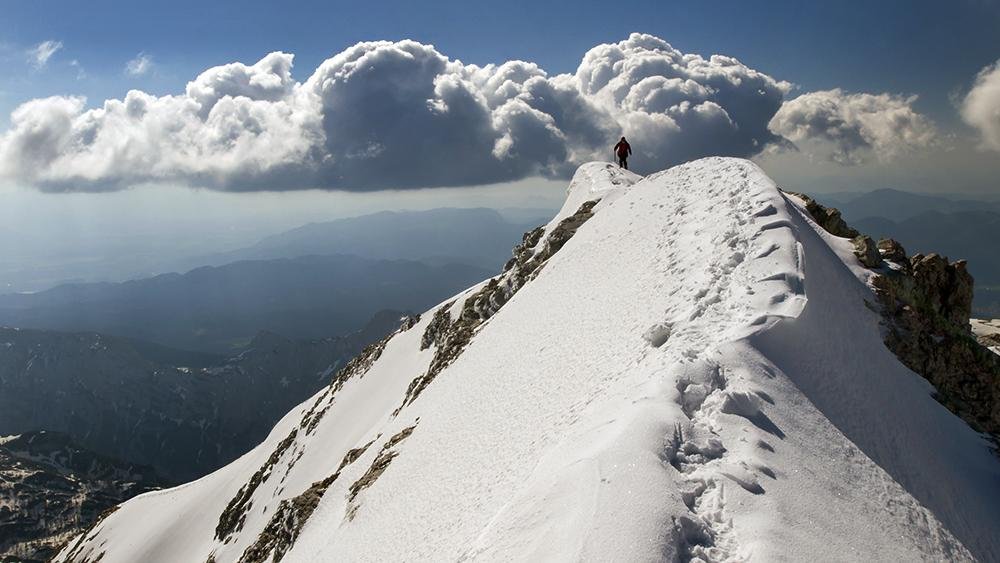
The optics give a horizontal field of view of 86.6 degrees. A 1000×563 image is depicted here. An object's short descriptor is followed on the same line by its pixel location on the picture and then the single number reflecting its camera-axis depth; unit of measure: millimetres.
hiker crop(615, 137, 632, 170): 51344
